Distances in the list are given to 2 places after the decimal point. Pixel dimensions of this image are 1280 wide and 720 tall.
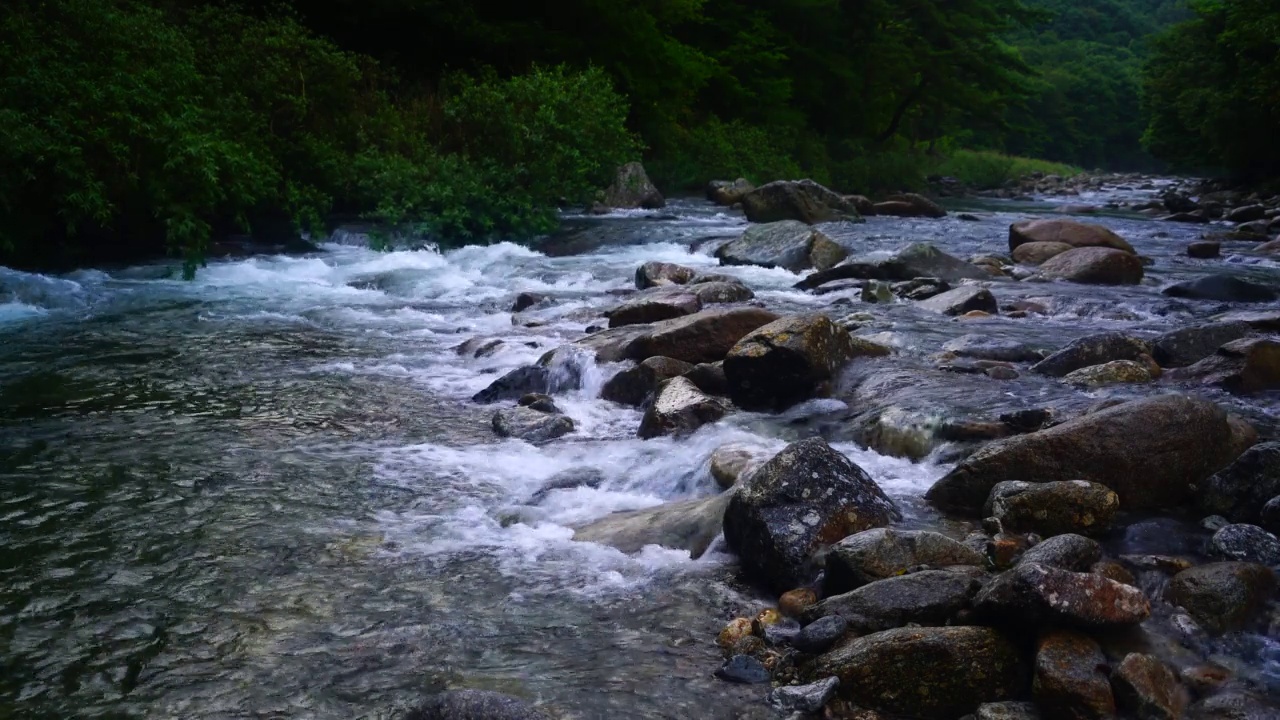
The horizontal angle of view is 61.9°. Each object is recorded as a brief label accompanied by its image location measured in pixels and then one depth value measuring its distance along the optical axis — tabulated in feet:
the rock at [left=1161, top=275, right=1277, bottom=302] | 36.19
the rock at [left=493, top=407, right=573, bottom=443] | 23.21
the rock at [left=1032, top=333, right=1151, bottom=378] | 25.32
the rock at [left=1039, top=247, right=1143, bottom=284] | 41.22
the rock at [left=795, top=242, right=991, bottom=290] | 42.27
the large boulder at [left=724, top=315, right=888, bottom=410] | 24.34
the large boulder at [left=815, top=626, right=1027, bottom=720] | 12.10
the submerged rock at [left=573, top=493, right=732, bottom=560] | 16.92
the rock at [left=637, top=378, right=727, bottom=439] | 23.06
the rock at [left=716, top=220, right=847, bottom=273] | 47.62
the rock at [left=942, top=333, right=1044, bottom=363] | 27.07
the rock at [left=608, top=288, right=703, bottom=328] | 33.47
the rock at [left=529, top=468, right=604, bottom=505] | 19.70
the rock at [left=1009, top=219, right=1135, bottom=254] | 48.84
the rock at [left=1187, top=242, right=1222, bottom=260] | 51.78
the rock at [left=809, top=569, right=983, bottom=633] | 13.26
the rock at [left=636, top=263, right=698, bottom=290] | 41.93
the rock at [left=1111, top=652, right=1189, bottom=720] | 11.54
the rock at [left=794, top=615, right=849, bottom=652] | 13.15
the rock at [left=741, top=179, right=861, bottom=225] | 64.85
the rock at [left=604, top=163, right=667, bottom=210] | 72.13
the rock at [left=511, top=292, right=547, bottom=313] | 39.55
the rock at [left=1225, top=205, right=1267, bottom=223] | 72.95
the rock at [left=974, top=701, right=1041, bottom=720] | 11.62
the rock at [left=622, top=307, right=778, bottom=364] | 28.04
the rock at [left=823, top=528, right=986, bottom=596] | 14.30
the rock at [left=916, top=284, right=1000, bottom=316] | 34.76
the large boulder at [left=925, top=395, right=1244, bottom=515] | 17.24
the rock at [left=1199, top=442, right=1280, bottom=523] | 16.24
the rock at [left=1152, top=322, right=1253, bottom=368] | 25.95
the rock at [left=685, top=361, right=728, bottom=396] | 25.49
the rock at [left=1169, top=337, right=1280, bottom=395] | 23.32
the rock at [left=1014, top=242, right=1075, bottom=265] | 47.47
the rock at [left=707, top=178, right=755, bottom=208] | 78.54
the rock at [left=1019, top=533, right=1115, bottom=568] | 13.85
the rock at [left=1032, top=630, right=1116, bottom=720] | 11.55
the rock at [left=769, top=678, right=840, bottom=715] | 12.10
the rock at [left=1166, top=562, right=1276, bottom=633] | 13.25
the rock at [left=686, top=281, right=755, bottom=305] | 36.29
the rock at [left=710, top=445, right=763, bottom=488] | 19.40
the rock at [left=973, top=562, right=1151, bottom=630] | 12.30
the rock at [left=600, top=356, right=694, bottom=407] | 26.25
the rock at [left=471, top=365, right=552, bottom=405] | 26.61
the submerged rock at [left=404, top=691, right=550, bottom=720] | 11.41
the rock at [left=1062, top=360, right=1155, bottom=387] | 24.17
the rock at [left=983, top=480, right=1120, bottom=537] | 15.98
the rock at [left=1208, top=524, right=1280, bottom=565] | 14.67
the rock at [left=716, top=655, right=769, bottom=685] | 12.76
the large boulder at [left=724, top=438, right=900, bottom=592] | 15.40
